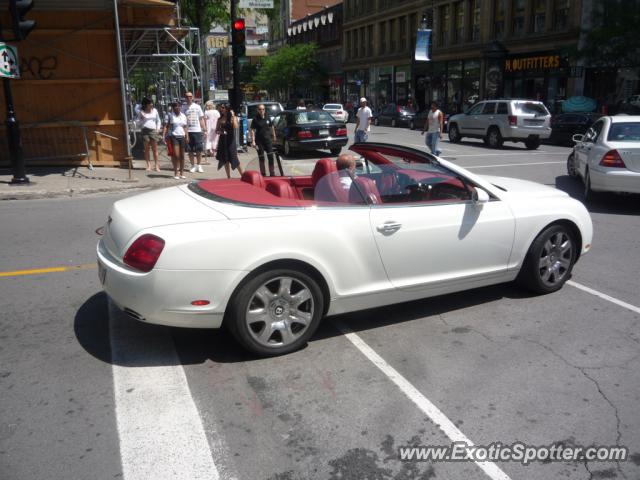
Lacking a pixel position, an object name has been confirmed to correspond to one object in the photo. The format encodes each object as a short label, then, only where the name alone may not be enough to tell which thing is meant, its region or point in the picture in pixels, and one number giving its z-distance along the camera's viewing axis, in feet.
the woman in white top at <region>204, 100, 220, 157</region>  57.16
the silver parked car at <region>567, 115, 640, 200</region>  30.68
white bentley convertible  12.90
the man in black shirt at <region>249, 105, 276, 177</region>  43.88
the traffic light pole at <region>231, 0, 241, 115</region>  53.47
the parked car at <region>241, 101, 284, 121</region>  84.94
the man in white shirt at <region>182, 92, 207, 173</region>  46.34
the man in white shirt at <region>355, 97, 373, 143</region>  55.72
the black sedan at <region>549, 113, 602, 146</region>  75.31
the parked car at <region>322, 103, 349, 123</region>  123.19
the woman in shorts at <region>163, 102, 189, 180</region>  42.88
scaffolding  53.01
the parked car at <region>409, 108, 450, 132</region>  111.31
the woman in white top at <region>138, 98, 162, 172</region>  45.05
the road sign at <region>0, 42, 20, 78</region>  36.99
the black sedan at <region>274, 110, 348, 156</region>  60.85
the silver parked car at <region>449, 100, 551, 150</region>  70.64
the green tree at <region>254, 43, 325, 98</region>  221.46
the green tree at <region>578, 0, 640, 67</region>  82.12
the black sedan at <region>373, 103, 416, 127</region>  121.60
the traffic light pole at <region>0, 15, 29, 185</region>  38.29
